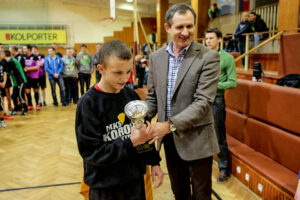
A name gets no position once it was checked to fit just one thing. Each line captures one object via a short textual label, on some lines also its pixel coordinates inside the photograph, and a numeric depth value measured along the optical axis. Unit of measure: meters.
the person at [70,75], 6.74
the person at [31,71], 6.25
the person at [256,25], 6.62
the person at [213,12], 9.48
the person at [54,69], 6.48
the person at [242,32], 6.66
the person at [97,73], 6.49
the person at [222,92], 2.51
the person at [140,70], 7.31
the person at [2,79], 4.98
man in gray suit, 1.45
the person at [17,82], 5.50
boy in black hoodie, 1.11
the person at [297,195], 1.09
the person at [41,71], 6.52
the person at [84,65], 7.05
